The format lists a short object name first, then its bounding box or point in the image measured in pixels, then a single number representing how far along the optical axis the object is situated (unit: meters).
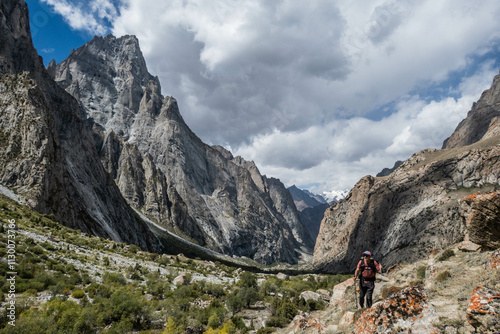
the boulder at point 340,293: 15.58
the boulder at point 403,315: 5.82
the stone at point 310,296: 21.45
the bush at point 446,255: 14.40
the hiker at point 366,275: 10.95
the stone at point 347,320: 9.66
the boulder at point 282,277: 35.97
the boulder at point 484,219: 11.34
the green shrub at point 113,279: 21.58
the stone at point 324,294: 22.45
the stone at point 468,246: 13.38
